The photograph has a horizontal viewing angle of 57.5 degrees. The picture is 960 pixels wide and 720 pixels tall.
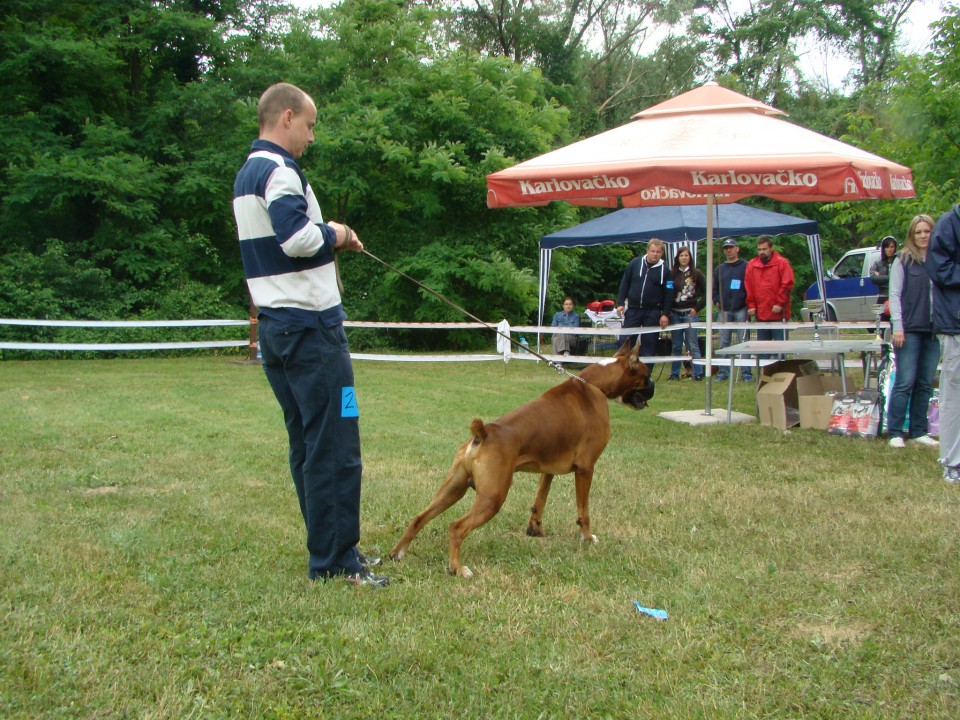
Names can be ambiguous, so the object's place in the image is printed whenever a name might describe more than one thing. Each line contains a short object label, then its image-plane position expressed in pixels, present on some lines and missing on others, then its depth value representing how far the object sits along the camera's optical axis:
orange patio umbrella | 7.44
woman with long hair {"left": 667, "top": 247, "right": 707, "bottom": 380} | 12.64
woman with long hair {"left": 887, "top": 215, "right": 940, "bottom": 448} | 7.40
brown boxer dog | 4.16
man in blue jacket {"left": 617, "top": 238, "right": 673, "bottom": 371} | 12.28
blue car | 19.69
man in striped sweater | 3.59
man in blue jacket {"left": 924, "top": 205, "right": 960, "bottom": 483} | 6.16
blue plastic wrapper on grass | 3.63
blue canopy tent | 14.47
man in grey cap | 12.96
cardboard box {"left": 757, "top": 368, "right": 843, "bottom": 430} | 8.75
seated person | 15.75
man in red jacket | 12.47
